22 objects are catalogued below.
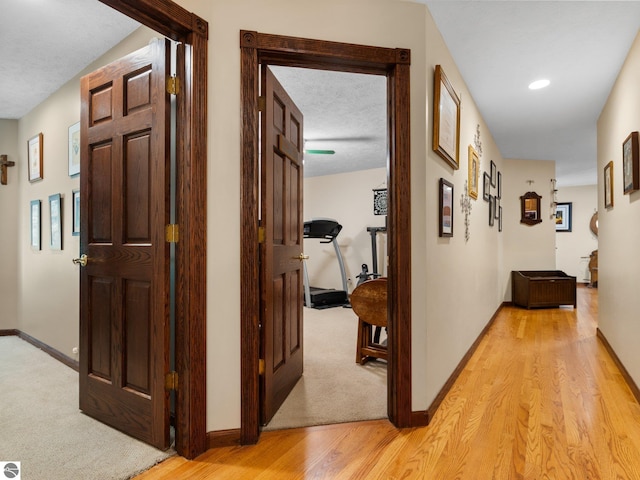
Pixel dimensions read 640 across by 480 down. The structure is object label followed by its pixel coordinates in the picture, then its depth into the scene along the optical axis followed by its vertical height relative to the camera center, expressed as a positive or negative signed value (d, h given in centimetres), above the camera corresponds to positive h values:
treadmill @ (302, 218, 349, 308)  589 -81
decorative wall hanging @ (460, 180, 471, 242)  311 +26
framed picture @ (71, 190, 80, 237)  301 +24
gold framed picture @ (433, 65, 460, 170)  228 +78
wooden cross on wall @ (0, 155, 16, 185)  395 +79
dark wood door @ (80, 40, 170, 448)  182 -2
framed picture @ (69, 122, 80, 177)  300 +73
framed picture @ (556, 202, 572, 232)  920 +54
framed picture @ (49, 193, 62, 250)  321 +19
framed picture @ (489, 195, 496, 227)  462 +38
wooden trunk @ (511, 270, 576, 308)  581 -79
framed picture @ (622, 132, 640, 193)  249 +51
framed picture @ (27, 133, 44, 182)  351 +80
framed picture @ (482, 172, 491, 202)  417 +61
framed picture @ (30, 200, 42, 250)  359 +16
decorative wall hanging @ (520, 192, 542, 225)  628 +53
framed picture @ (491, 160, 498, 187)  488 +86
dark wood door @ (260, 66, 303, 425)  206 -4
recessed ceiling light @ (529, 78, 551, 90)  319 +132
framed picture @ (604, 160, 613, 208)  335 +49
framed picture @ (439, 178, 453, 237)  241 +20
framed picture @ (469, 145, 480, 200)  339 +62
